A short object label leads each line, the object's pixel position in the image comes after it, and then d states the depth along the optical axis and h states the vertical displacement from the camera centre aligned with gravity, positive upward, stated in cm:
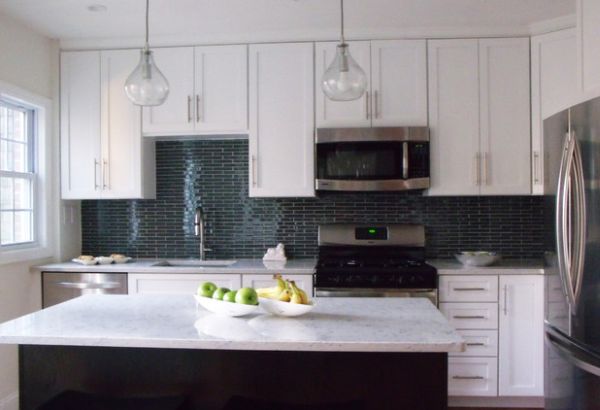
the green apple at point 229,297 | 188 -36
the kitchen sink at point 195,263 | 368 -45
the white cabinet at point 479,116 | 342 +59
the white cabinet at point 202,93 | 355 +79
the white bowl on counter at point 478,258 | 330 -38
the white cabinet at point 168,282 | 331 -53
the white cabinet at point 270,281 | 326 -52
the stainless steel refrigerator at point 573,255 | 221 -26
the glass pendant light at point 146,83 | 199 +48
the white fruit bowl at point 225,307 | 186 -40
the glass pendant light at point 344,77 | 198 +50
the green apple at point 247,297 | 184 -35
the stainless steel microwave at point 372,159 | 341 +30
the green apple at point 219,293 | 192 -35
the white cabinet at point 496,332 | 319 -84
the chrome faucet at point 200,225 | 380 -17
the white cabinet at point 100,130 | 363 +54
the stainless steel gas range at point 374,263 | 317 -42
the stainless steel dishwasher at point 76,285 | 335 -55
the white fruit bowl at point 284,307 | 185 -39
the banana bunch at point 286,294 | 188 -35
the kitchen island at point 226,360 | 165 -58
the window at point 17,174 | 328 +20
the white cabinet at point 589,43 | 237 +78
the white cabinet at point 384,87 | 347 +80
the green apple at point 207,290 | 195 -34
